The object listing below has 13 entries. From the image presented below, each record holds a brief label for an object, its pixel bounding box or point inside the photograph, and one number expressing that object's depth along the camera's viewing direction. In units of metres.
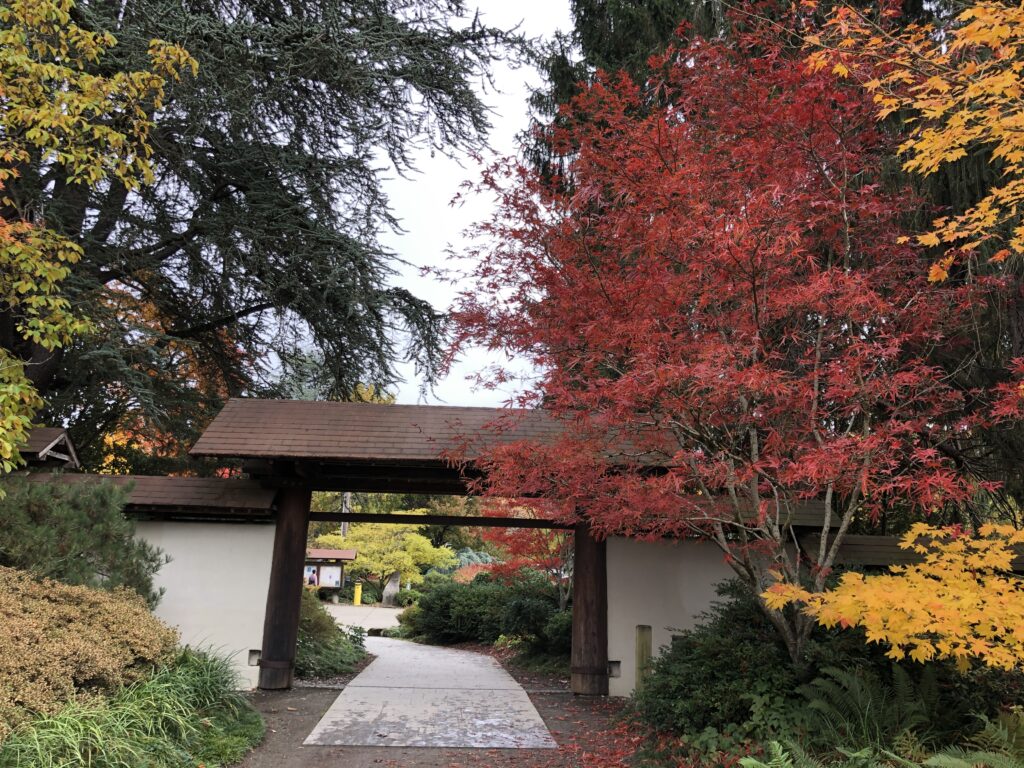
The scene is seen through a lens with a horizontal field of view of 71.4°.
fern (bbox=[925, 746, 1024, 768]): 3.88
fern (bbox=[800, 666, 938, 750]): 5.01
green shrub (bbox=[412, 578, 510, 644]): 16.58
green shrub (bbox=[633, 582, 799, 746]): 5.66
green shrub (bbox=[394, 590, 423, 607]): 26.74
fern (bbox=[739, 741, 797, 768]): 4.04
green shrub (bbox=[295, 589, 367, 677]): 10.69
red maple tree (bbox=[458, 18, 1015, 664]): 5.16
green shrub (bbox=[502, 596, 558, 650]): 13.24
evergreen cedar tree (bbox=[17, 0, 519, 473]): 10.05
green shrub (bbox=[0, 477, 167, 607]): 6.25
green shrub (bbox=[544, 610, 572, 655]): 12.34
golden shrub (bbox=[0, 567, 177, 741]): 4.58
